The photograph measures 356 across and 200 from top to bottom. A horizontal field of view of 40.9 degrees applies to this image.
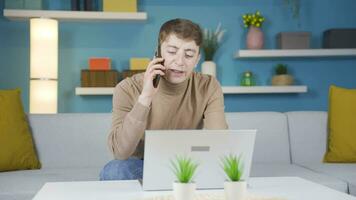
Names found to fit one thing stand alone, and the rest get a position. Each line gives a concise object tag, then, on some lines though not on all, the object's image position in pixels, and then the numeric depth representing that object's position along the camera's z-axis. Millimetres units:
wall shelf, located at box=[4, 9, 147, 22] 3389
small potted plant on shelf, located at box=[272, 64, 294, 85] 3633
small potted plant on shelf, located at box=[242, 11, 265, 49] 3631
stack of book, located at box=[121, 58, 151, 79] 3510
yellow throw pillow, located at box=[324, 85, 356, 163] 2637
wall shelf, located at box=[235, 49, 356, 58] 3600
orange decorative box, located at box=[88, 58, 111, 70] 3506
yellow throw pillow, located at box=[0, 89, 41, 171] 2344
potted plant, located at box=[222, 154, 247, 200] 1090
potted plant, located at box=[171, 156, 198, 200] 1073
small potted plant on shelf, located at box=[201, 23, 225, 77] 3609
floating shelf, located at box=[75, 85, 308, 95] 3592
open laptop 1236
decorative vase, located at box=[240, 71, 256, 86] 3678
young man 1643
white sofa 2230
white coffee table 1242
